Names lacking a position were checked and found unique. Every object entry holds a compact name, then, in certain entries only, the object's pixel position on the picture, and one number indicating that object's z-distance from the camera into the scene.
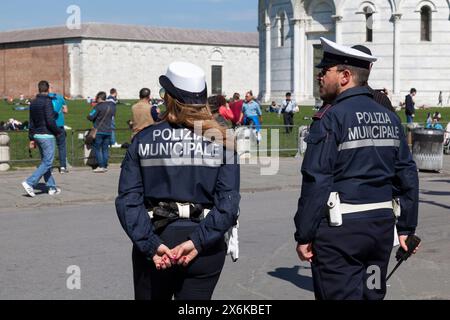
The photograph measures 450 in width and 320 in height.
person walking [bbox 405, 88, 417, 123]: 31.59
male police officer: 4.93
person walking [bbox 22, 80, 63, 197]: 14.68
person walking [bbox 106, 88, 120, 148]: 19.47
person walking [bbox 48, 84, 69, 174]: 17.00
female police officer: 4.62
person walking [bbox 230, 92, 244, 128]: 23.59
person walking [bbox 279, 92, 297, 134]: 34.03
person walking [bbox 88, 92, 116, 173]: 18.73
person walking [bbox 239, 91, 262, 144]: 26.64
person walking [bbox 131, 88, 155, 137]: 17.09
